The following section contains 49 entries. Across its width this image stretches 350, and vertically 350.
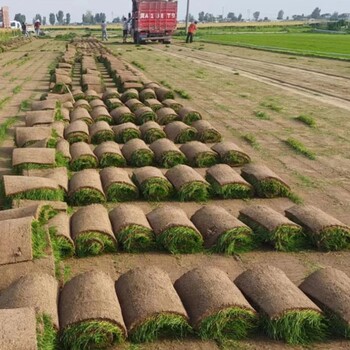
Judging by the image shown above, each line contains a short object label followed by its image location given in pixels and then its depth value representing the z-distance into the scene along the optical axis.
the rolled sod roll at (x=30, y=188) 5.92
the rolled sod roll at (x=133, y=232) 5.24
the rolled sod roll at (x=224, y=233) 5.29
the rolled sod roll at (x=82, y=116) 10.55
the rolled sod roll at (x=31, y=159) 7.13
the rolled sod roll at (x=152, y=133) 9.52
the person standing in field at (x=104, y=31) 47.92
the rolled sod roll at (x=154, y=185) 6.66
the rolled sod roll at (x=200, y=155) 8.11
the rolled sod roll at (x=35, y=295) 3.62
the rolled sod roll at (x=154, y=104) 11.99
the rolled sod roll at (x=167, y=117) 11.00
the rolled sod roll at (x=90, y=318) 3.58
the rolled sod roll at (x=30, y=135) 8.37
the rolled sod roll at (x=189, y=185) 6.64
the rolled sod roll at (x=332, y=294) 3.93
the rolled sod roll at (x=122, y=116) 11.05
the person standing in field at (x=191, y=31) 43.62
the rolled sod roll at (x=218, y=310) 3.83
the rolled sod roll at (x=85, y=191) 6.36
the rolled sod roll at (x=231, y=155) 8.15
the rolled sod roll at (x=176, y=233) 5.23
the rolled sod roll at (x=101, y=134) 9.48
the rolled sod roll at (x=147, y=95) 13.41
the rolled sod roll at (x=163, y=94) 13.56
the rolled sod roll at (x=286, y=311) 3.84
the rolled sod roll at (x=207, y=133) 9.66
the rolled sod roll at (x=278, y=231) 5.39
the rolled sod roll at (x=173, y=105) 11.96
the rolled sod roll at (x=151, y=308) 3.73
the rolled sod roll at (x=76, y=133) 9.16
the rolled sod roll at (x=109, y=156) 8.01
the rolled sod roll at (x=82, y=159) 7.80
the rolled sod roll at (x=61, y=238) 4.94
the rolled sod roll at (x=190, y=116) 10.94
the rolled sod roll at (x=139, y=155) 8.12
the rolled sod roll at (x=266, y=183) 6.87
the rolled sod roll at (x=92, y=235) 5.08
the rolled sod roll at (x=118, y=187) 6.56
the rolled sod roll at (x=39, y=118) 9.66
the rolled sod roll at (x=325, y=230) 5.36
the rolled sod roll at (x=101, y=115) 10.95
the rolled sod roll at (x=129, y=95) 13.40
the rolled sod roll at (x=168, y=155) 8.05
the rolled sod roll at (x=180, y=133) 9.57
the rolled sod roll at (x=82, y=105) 11.87
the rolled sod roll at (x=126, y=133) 9.61
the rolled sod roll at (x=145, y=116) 11.05
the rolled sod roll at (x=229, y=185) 6.75
